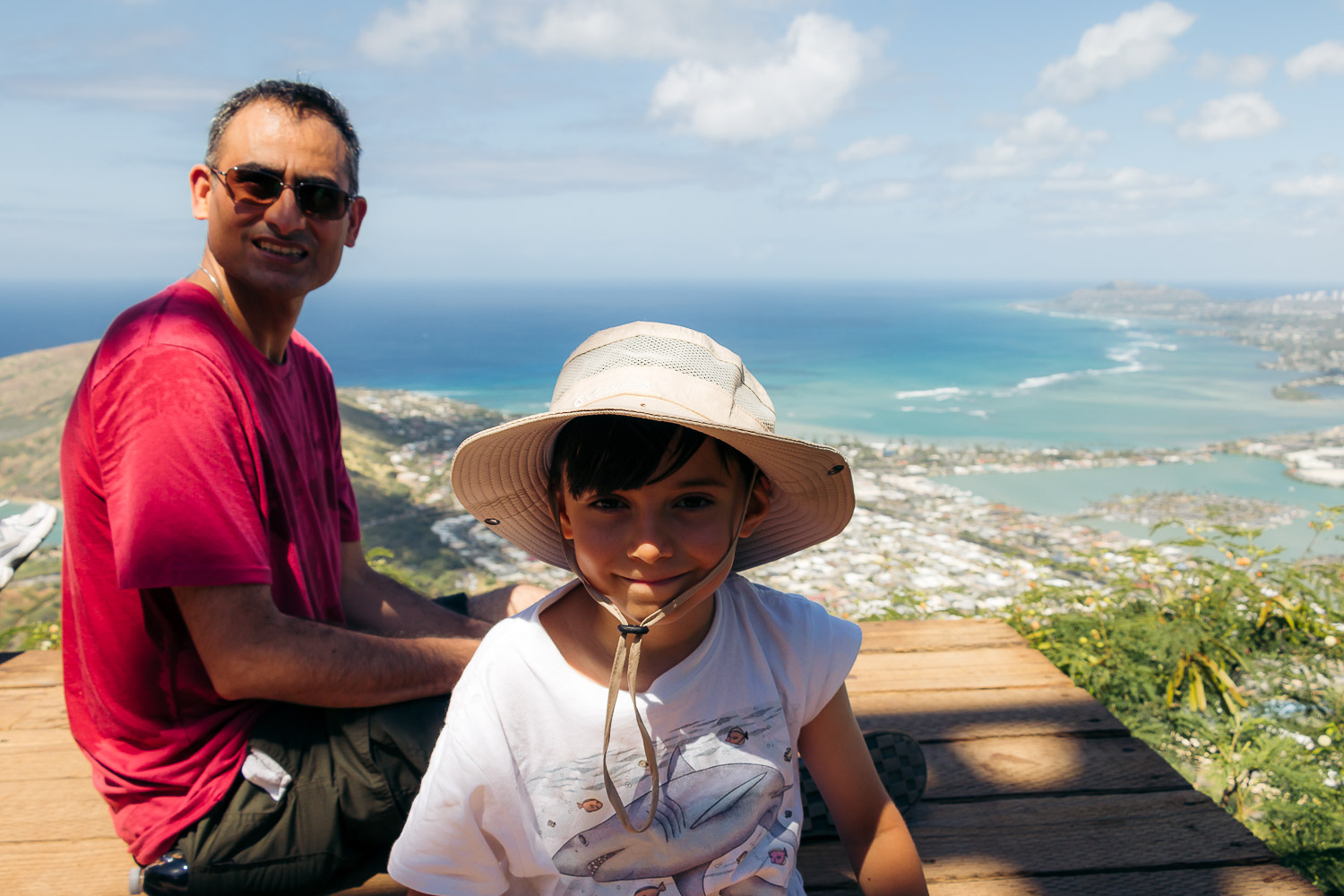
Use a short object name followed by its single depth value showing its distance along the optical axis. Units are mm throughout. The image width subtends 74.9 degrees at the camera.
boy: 1211
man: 1528
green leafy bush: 2514
